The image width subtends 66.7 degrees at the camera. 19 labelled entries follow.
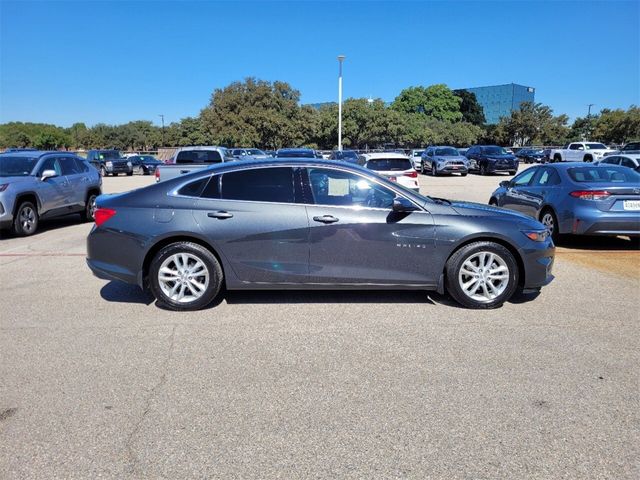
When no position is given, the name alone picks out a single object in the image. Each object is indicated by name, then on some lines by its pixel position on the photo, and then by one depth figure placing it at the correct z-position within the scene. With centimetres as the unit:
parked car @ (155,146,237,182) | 1492
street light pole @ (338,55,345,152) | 3638
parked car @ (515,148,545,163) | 4790
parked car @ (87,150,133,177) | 3532
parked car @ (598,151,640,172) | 1846
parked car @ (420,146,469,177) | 2894
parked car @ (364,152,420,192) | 1338
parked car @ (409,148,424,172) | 3597
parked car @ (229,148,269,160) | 3328
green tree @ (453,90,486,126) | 10153
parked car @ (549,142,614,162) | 3539
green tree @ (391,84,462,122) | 8262
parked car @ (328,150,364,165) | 2752
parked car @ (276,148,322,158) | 1587
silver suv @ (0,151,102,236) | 958
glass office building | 10750
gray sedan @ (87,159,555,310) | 501
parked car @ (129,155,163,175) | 3928
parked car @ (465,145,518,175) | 3028
